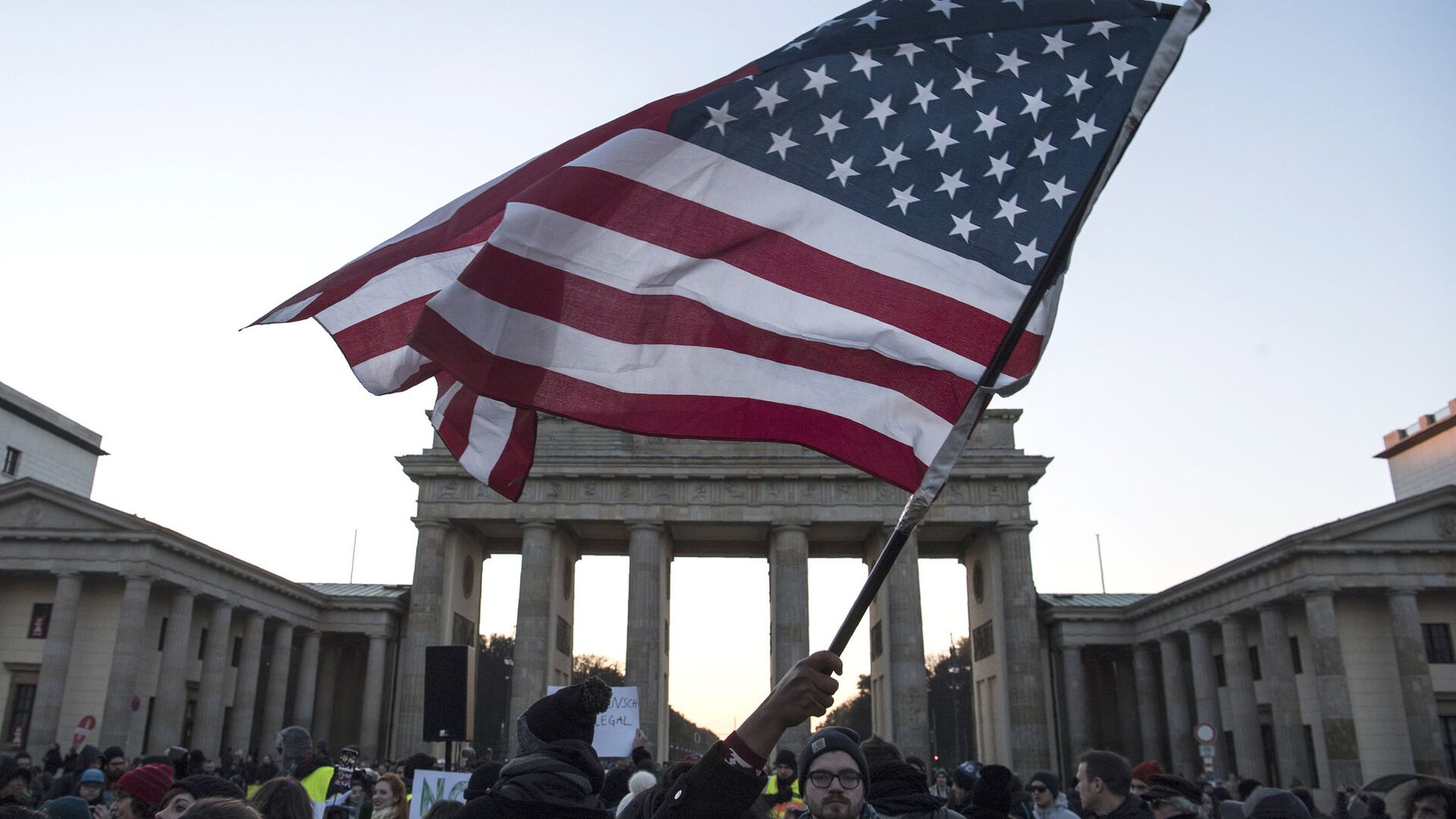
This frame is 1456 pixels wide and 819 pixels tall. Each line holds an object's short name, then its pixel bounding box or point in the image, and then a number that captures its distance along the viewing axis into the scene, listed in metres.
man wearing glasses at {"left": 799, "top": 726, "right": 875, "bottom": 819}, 3.77
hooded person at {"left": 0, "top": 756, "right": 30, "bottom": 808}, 8.98
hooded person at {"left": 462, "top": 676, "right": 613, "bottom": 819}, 3.90
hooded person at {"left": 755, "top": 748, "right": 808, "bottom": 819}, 10.27
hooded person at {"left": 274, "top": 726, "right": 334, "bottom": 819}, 9.84
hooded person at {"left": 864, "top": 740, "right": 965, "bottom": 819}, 4.61
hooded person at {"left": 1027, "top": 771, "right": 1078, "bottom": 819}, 9.60
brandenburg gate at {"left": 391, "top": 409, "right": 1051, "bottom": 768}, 47.62
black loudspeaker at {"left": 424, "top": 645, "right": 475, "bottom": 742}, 11.45
